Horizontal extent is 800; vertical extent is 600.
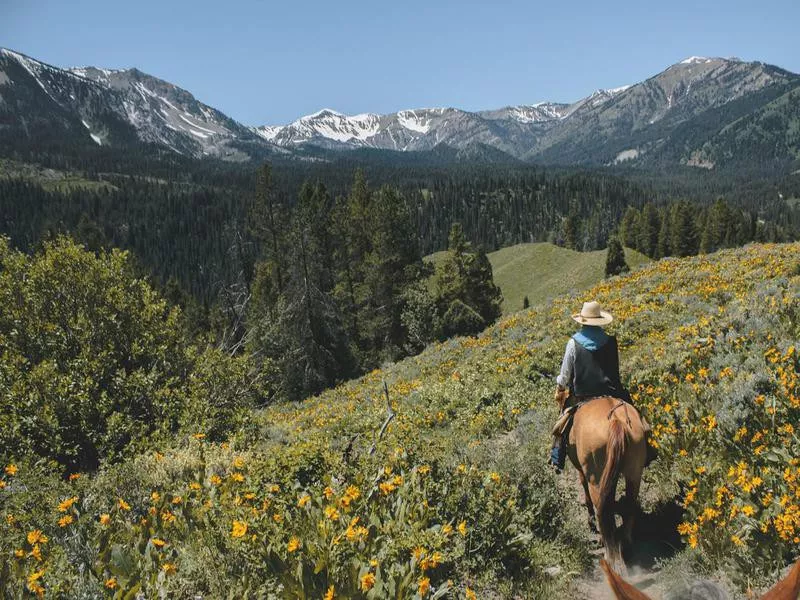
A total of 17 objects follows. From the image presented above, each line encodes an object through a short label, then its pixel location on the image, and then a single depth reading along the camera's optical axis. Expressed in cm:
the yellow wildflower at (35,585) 415
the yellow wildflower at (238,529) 455
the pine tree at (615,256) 5719
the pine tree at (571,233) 14575
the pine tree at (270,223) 4316
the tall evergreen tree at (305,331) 3431
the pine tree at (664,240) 9325
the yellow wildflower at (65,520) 505
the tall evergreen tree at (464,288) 4162
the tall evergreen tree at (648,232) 10203
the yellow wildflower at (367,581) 420
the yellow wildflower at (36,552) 468
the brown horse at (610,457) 593
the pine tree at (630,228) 10862
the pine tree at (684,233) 8906
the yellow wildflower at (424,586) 421
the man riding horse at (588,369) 709
